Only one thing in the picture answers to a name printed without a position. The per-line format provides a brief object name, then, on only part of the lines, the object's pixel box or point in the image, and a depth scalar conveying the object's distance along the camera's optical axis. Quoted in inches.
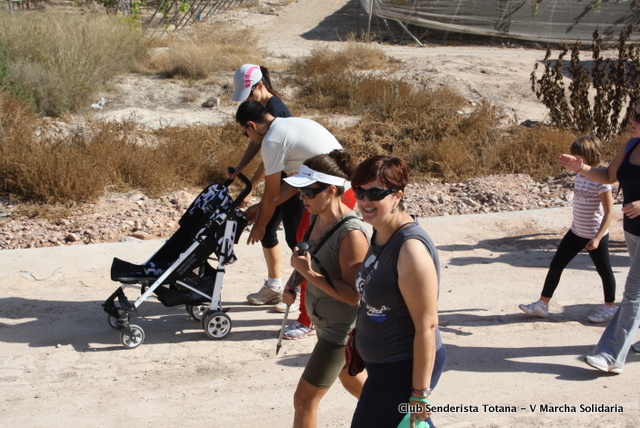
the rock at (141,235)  290.6
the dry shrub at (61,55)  472.8
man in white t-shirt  179.5
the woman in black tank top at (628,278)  167.3
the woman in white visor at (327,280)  123.9
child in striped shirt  192.4
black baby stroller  187.3
